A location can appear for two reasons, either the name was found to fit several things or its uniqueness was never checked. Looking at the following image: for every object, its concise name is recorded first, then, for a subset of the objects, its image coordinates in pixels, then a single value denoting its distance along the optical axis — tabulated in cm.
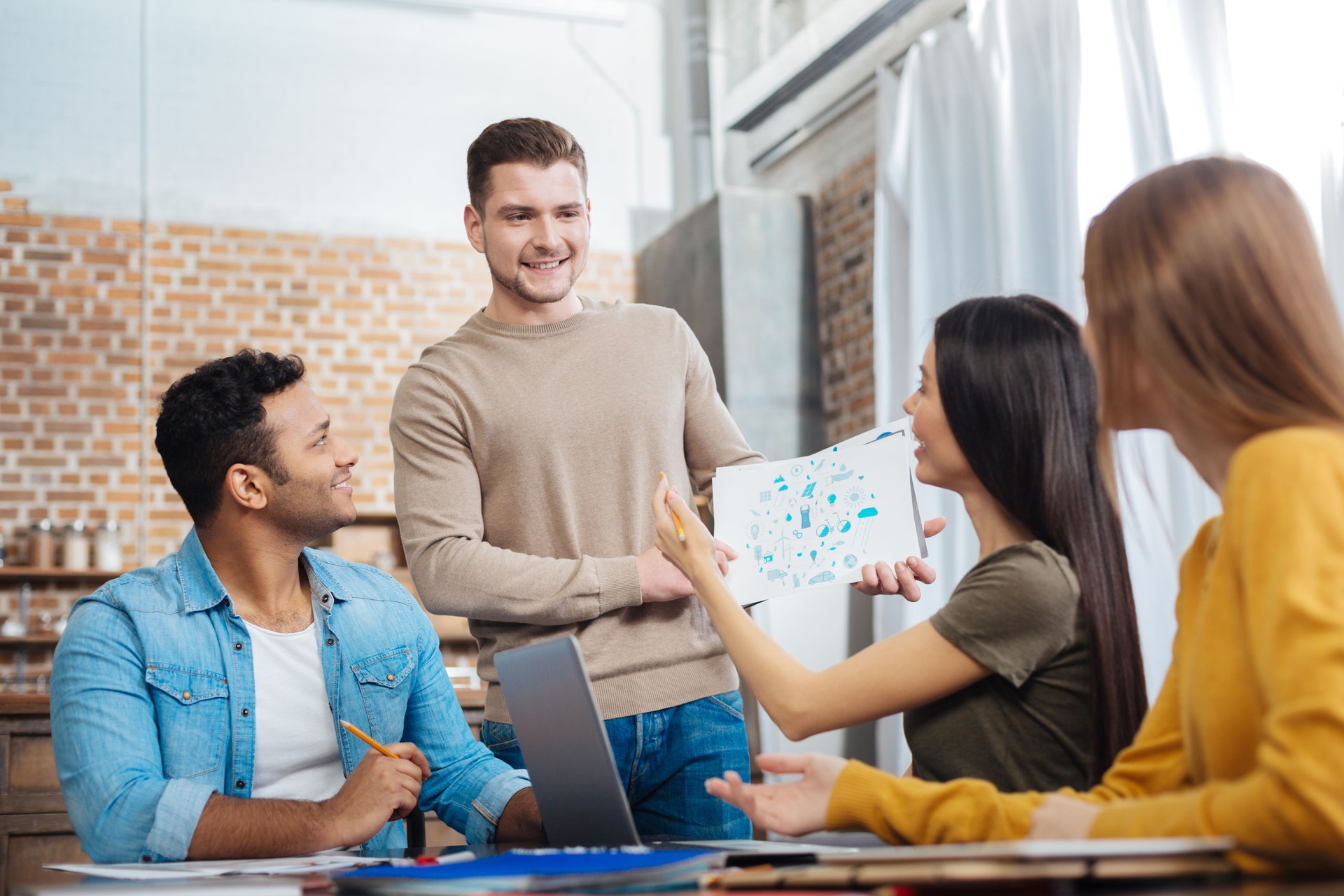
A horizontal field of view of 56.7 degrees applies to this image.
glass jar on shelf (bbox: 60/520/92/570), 532
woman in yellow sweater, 84
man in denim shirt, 157
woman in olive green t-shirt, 132
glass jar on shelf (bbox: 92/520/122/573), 536
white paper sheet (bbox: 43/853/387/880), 125
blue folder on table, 99
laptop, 127
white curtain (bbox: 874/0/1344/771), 306
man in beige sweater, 186
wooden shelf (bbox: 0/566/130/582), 521
